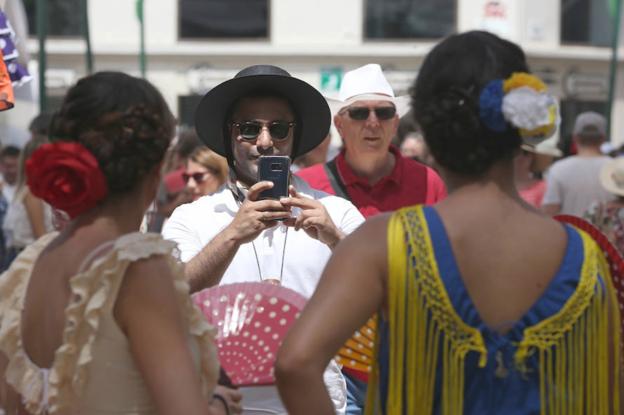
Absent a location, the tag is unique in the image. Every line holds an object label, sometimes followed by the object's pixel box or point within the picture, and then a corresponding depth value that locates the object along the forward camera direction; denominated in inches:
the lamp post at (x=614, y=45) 1359.6
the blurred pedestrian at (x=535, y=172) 772.5
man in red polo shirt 406.9
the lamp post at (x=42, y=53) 783.8
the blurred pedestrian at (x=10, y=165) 965.0
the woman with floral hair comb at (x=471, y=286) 203.0
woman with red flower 198.3
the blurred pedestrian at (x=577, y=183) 771.3
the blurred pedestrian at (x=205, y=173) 575.5
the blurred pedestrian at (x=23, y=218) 669.0
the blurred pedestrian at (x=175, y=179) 640.9
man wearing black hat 288.6
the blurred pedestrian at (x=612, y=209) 620.6
